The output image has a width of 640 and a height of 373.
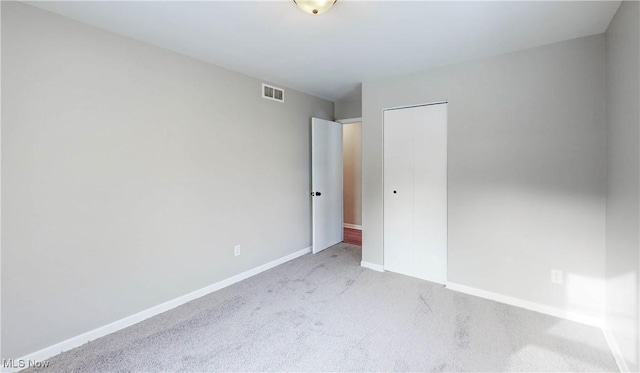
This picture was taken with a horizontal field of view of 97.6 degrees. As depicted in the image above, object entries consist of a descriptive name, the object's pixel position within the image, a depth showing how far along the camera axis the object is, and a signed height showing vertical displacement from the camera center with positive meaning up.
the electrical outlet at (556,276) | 2.45 -0.81
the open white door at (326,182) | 4.15 +0.06
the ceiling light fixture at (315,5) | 1.74 +1.14
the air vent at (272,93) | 3.50 +1.20
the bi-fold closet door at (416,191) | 3.10 -0.07
